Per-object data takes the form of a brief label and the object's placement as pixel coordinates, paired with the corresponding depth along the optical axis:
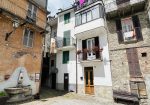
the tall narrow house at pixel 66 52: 11.50
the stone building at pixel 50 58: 12.94
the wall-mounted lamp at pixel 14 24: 7.03
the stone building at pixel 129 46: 7.81
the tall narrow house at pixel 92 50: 9.48
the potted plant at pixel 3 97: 6.12
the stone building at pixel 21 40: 6.89
